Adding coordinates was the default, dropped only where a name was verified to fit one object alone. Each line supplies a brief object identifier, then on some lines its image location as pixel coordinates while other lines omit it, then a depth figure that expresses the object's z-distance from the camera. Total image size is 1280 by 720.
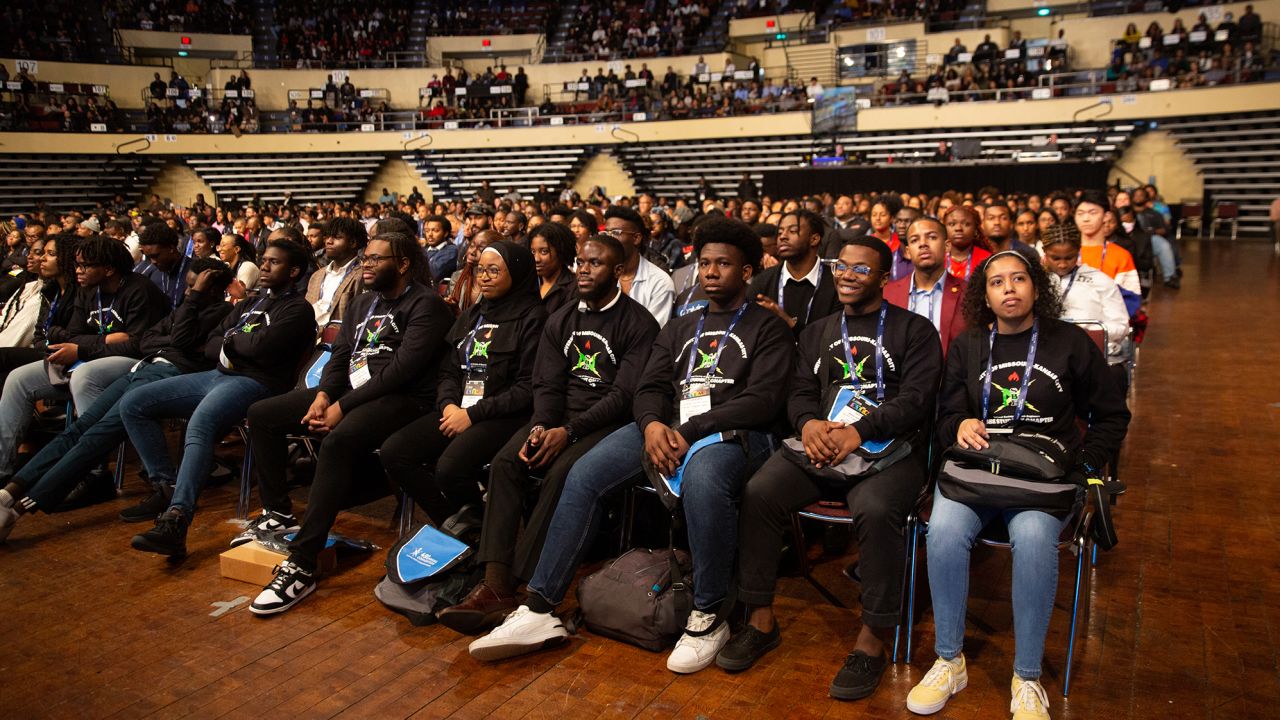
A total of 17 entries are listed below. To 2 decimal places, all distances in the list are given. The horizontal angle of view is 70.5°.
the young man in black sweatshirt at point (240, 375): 4.29
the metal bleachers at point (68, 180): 22.06
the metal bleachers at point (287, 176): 24.14
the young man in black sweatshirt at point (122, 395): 4.38
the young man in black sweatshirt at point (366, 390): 3.77
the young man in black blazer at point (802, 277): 4.16
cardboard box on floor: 3.72
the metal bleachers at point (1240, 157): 17.77
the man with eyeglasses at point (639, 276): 4.68
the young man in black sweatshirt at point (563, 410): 3.32
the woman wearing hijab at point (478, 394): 3.67
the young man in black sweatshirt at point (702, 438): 3.06
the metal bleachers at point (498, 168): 23.66
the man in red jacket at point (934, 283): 3.78
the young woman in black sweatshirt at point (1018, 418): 2.66
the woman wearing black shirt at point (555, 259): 4.35
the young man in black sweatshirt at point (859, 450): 2.86
